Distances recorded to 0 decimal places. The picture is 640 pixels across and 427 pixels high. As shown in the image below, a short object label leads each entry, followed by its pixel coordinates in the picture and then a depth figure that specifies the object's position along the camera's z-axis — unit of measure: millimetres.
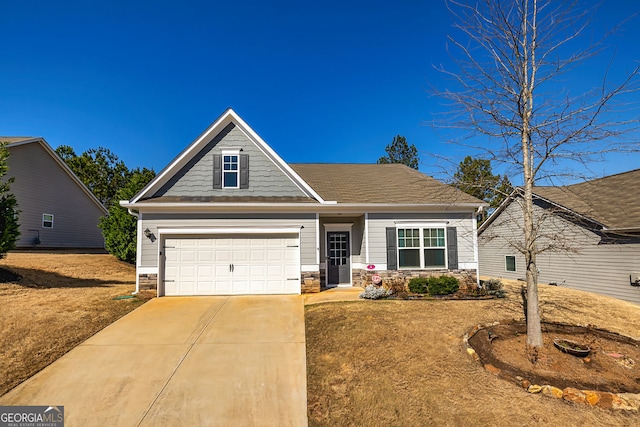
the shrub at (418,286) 10820
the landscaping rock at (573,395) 4531
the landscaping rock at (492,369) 5289
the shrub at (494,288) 10734
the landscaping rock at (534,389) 4750
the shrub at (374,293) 10062
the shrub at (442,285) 10617
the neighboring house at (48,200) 18703
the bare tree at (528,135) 6129
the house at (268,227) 10945
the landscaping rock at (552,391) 4648
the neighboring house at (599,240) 12484
